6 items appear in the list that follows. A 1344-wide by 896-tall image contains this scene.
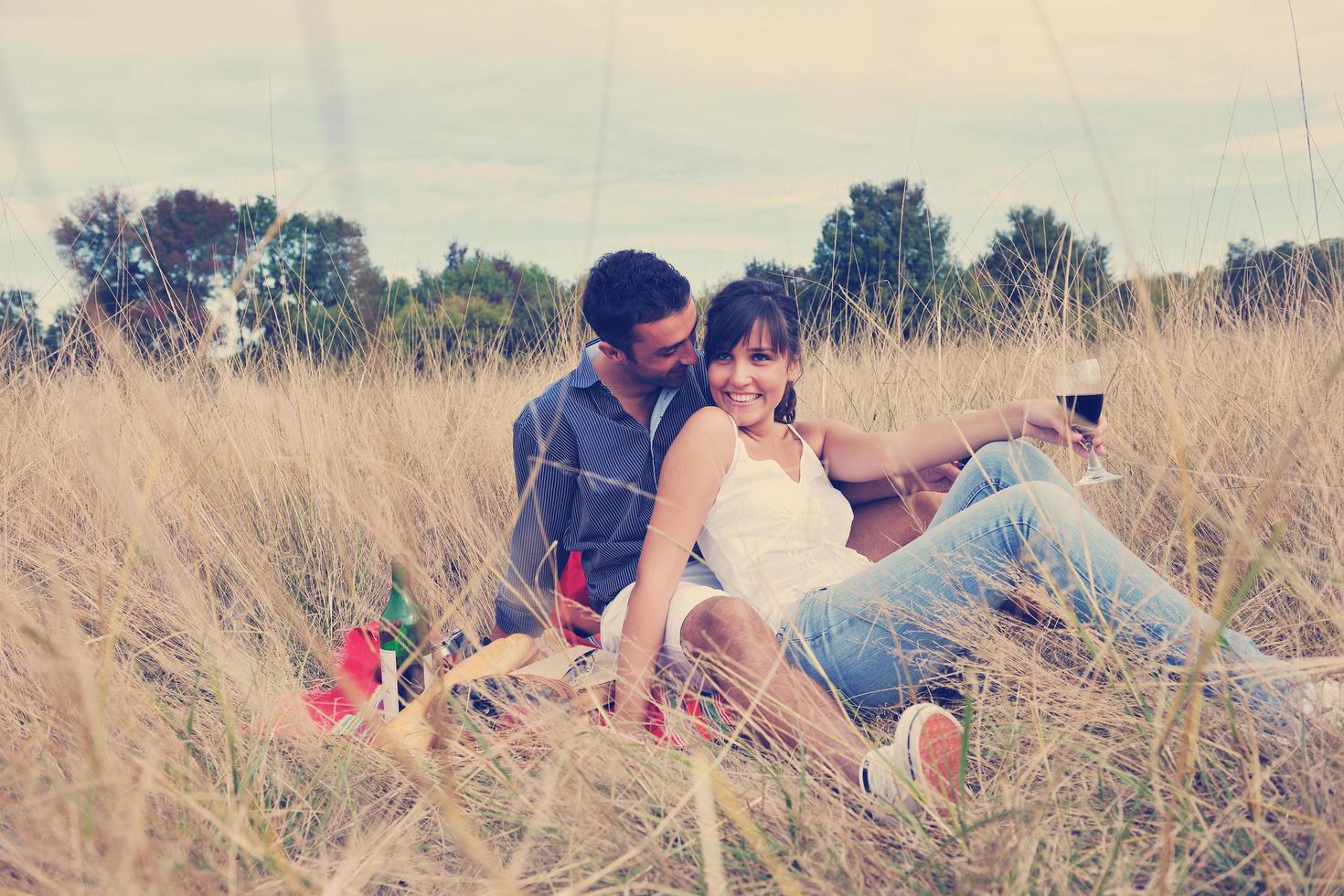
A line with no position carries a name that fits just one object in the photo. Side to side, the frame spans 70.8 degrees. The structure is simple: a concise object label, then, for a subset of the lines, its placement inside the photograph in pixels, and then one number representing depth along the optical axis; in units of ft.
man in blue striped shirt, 8.11
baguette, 6.28
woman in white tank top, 5.99
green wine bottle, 7.38
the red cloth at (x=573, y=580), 8.85
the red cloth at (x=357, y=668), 7.18
